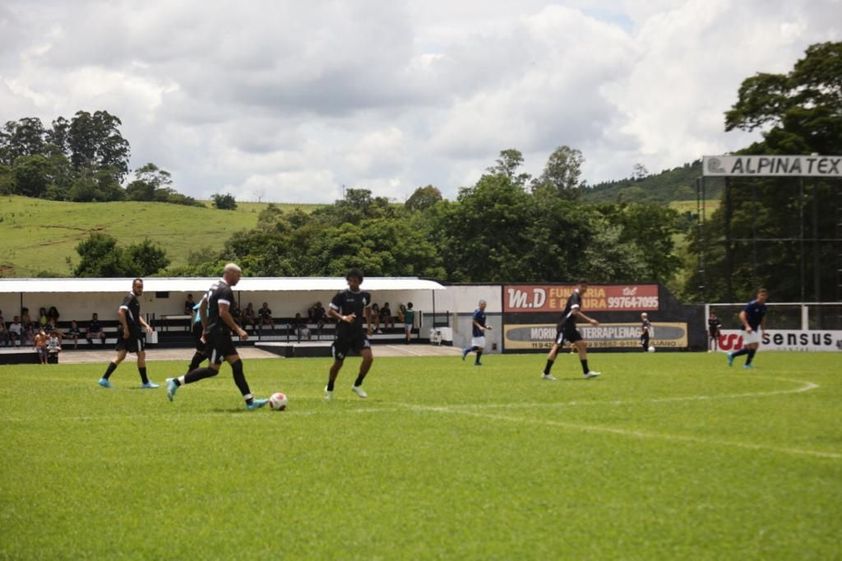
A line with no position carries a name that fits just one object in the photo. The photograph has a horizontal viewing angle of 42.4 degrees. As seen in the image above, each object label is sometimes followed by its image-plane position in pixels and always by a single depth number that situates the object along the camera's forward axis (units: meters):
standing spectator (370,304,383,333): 55.12
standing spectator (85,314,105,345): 51.50
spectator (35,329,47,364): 39.81
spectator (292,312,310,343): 53.75
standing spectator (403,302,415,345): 55.22
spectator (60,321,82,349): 51.14
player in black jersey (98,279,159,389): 22.39
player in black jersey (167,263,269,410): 16.45
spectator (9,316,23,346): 49.41
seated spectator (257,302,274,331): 54.92
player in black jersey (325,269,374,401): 18.12
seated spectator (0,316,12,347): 49.19
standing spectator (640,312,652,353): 49.78
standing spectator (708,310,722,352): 49.84
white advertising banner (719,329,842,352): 49.25
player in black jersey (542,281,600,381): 23.73
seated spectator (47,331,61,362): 40.53
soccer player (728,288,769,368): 29.41
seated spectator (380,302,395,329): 56.38
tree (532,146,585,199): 132.69
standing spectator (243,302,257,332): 54.53
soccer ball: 16.59
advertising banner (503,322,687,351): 49.34
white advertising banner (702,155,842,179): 50.44
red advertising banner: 51.91
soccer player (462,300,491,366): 34.25
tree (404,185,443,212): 159.65
